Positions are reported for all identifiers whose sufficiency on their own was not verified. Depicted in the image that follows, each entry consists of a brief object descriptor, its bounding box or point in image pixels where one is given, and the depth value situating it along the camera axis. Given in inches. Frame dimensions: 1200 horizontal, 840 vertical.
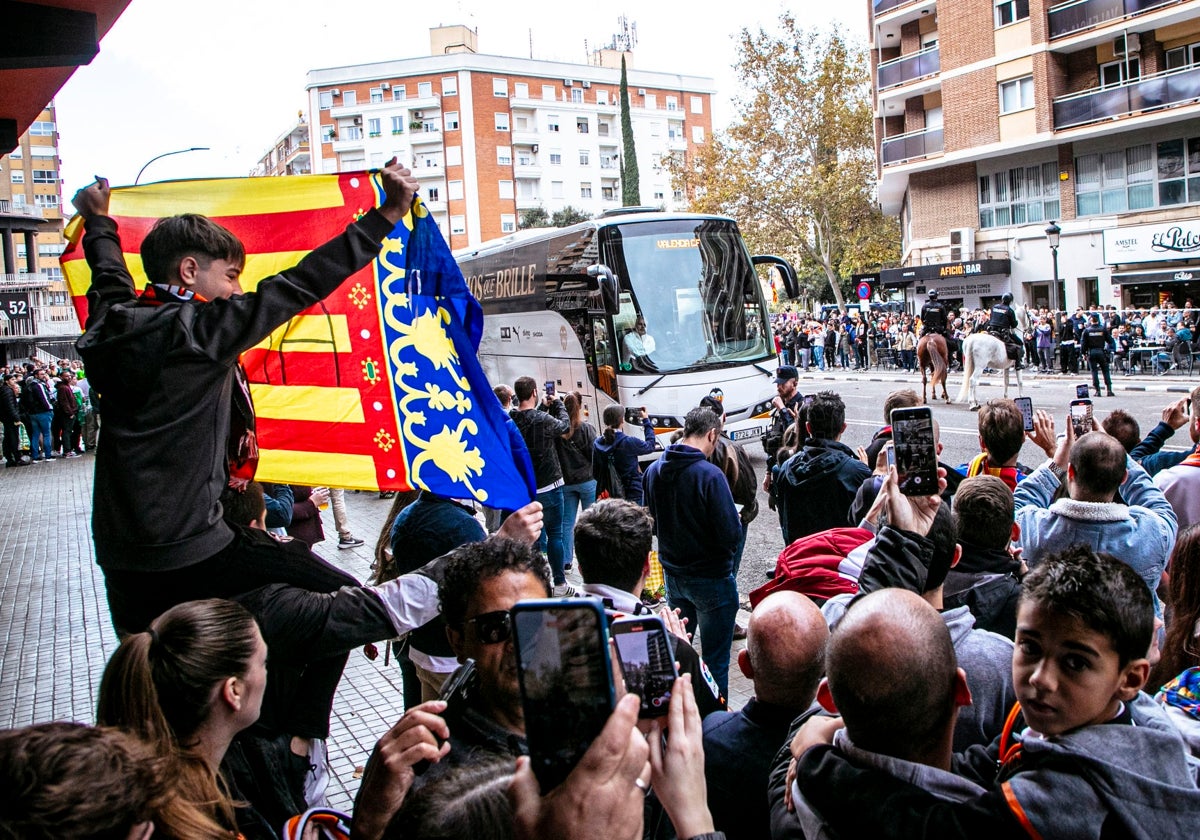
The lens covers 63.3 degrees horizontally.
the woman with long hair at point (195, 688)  81.8
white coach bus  558.9
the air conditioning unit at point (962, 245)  1386.6
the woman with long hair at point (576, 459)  351.6
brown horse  818.2
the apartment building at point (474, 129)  2930.6
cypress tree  2583.7
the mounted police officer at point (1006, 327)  767.1
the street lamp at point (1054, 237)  982.4
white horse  765.9
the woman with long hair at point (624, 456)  301.1
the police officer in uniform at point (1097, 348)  760.3
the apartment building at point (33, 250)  1918.1
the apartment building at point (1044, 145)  1144.8
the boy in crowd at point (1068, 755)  68.6
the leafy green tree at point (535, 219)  2787.9
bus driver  559.2
